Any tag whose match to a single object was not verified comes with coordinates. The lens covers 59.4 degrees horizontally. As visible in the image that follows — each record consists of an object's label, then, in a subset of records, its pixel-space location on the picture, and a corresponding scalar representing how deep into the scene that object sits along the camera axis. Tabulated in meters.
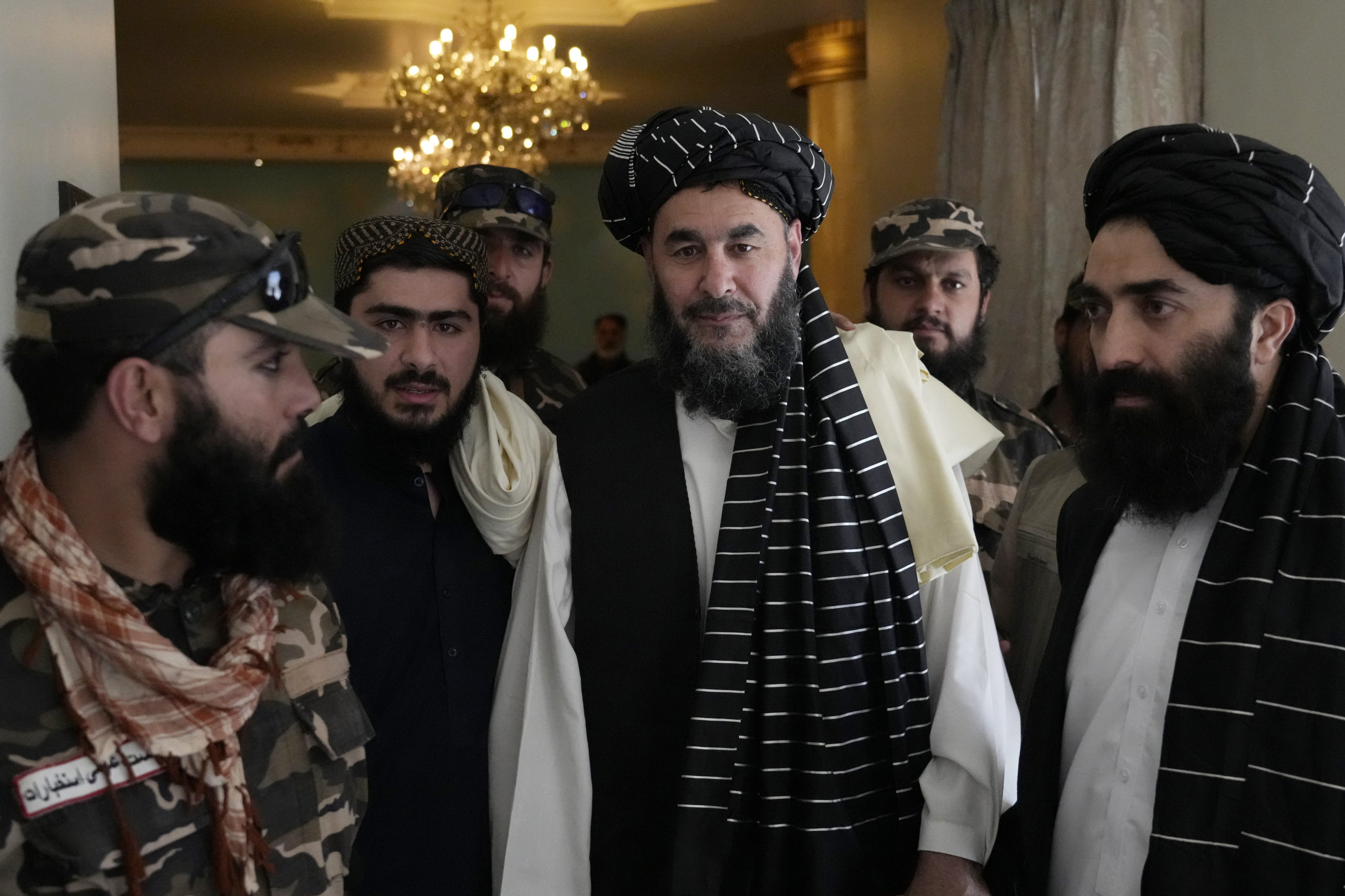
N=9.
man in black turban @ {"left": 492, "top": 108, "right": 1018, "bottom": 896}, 1.85
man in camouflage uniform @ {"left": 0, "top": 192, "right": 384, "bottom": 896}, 1.33
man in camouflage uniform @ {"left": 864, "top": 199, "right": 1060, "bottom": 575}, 3.32
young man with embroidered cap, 2.00
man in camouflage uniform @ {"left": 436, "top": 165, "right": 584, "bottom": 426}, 3.38
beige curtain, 3.99
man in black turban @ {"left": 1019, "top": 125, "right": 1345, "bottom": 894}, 1.47
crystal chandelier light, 7.18
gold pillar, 7.14
